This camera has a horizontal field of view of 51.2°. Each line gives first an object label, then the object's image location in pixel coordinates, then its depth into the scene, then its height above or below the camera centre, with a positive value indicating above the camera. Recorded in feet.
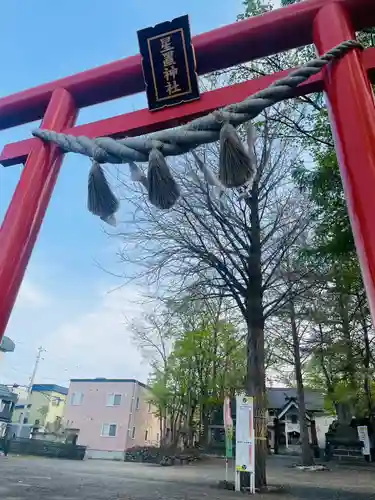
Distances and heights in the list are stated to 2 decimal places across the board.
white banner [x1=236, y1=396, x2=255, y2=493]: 22.26 +1.51
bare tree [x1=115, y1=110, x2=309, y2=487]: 27.07 +14.67
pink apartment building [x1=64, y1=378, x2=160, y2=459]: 79.71 +8.64
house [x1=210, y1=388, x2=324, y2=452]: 93.45 +10.46
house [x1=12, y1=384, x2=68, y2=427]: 98.94 +11.49
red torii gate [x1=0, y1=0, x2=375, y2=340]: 5.46 +6.03
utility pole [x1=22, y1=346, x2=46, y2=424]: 94.32 +12.77
